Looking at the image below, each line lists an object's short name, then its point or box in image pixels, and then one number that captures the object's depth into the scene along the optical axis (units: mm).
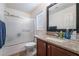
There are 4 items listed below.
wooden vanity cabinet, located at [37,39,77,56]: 970
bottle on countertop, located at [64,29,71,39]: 1258
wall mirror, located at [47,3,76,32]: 1230
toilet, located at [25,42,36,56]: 1263
